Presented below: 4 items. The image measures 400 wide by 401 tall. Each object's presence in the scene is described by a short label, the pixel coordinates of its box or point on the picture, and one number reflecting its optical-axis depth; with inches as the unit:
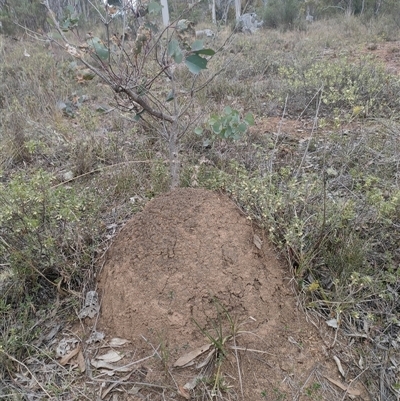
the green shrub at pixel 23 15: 334.3
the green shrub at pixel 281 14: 436.1
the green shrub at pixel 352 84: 146.9
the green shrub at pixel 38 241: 66.3
